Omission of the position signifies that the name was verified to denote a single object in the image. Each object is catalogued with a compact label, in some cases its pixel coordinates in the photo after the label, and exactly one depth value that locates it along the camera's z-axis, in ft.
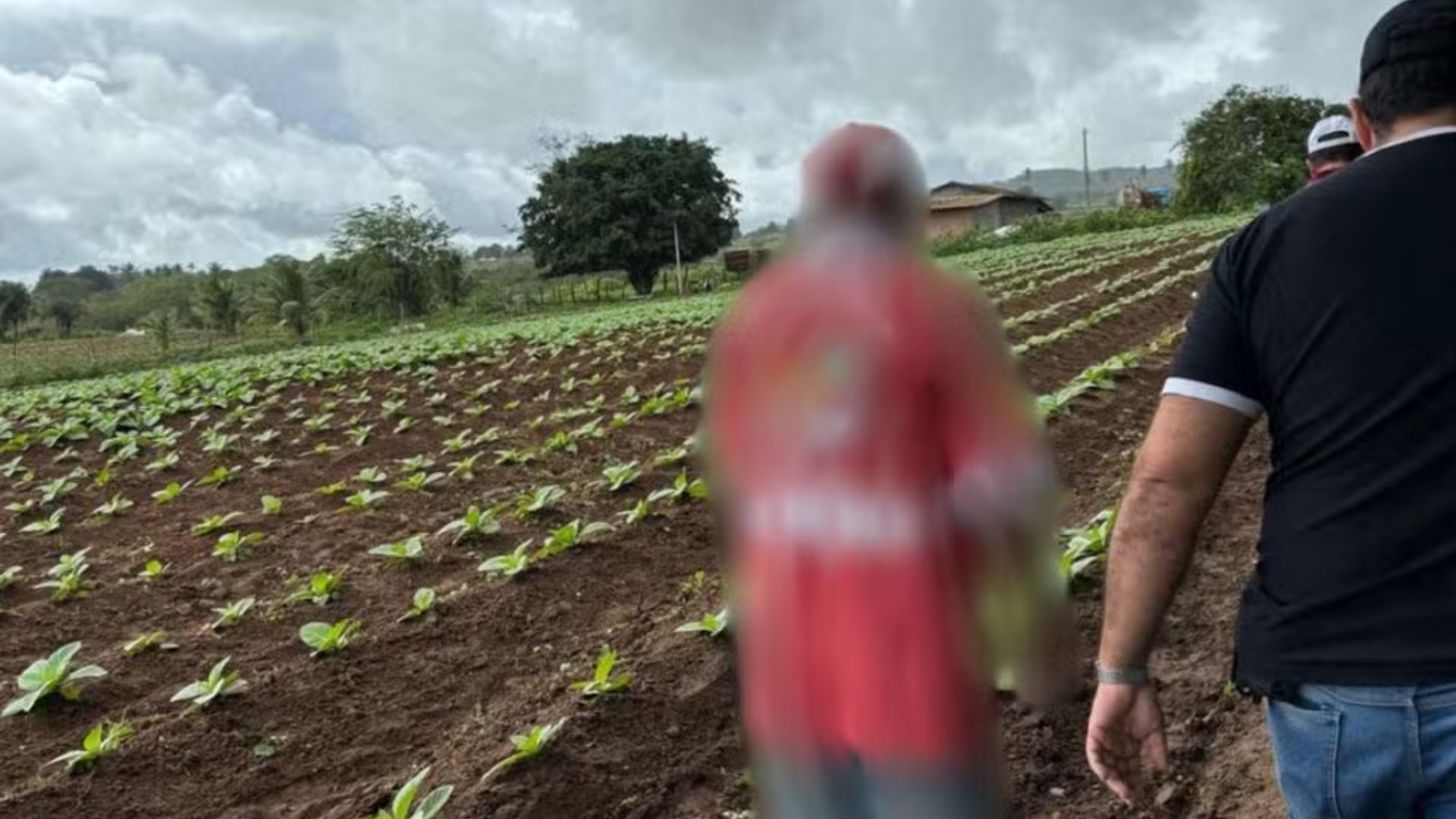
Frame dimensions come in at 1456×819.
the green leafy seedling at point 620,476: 24.50
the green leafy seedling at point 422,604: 17.61
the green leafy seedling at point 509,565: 18.61
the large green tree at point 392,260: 156.15
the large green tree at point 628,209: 159.33
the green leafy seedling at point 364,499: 25.07
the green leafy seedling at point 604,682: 13.89
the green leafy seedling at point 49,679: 15.39
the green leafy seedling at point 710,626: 15.27
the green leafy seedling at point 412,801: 11.22
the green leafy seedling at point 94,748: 13.67
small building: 209.56
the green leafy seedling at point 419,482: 26.40
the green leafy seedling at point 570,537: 19.77
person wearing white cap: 16.65
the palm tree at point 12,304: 171.01
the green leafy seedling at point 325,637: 16.43
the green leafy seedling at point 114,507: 27.86
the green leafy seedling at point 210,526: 24.53
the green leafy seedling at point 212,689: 14.88
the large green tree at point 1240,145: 166.09
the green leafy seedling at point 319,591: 18.95
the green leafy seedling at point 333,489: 27.04
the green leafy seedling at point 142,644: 17.21
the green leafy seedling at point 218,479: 30.27
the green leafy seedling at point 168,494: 28.73
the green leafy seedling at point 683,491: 22.56
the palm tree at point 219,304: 133.69
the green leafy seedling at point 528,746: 12.34
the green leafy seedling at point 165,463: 33.14
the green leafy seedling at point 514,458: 28.94
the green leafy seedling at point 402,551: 20.07
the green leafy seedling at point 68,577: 20.57
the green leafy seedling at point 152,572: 21.49
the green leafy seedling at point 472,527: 21.59
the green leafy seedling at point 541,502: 22.74
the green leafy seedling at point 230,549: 22.53
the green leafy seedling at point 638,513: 21.45
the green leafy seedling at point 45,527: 26.53
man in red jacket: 4.81
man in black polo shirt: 5.19
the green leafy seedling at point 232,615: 18.24
